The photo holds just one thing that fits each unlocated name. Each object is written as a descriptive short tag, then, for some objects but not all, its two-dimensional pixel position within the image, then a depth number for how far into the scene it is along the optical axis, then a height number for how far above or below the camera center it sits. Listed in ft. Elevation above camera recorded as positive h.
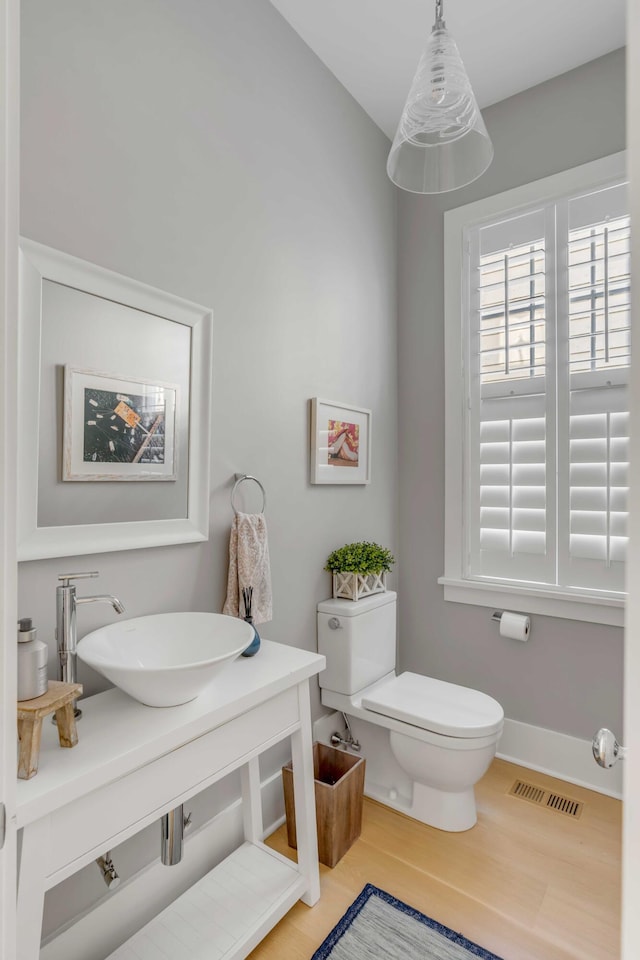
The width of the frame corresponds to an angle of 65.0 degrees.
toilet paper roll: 7.22 -2.05
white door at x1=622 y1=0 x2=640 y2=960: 1.37 -0.39
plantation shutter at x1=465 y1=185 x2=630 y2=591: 6.82 +1.32
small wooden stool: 2.87 -1.39
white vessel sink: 3.39 -1.34
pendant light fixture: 4.22 +3.30
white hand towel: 5.26 -0.91
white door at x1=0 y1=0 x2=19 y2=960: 1.96 +0.18
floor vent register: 6.48 -4.18
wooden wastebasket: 5.42 -3.56
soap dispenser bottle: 2.99 -1.09
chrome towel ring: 5.54 +0.05
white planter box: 6.85 -1.41
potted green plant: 6.88 -1.18
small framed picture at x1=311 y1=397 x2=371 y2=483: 6.71 +0.58
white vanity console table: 2.88 -2.10
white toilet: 5.67 -2.76
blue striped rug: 4.43 -4.15
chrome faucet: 3.69 -1.06
